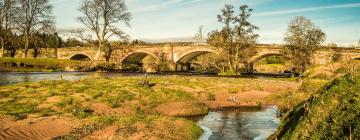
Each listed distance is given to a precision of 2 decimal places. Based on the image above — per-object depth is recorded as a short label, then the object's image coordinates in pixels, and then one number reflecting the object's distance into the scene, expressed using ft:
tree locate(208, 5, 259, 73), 182.19
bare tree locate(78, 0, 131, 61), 215.92
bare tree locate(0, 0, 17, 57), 209.05
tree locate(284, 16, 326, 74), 168.76
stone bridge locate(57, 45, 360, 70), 180.55
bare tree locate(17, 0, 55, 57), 212.43
